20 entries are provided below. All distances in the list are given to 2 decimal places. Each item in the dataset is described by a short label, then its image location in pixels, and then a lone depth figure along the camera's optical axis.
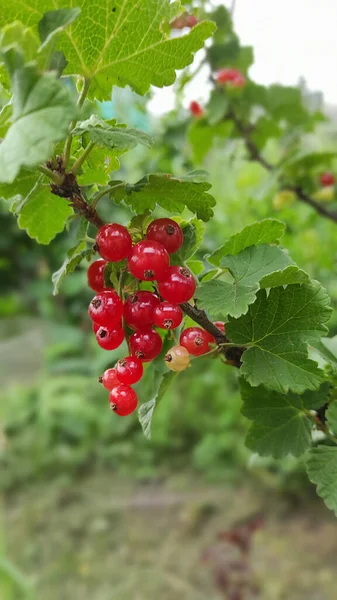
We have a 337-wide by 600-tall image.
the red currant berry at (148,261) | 0.16
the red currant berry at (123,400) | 0.17
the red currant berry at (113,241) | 0.16
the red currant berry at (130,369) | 0.17
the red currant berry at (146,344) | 0.17
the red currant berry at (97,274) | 0.18
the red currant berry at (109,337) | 0.17
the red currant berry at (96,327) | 0.17
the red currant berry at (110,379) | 0.18
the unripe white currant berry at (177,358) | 0.17
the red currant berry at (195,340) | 0.17
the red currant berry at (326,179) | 0.43
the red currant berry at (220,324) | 0.19
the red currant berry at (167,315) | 0.16
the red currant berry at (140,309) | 0.17
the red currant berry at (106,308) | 0.16
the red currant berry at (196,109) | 0.43
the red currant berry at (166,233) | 0.16
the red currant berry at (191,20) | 0.31
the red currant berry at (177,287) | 0.16
